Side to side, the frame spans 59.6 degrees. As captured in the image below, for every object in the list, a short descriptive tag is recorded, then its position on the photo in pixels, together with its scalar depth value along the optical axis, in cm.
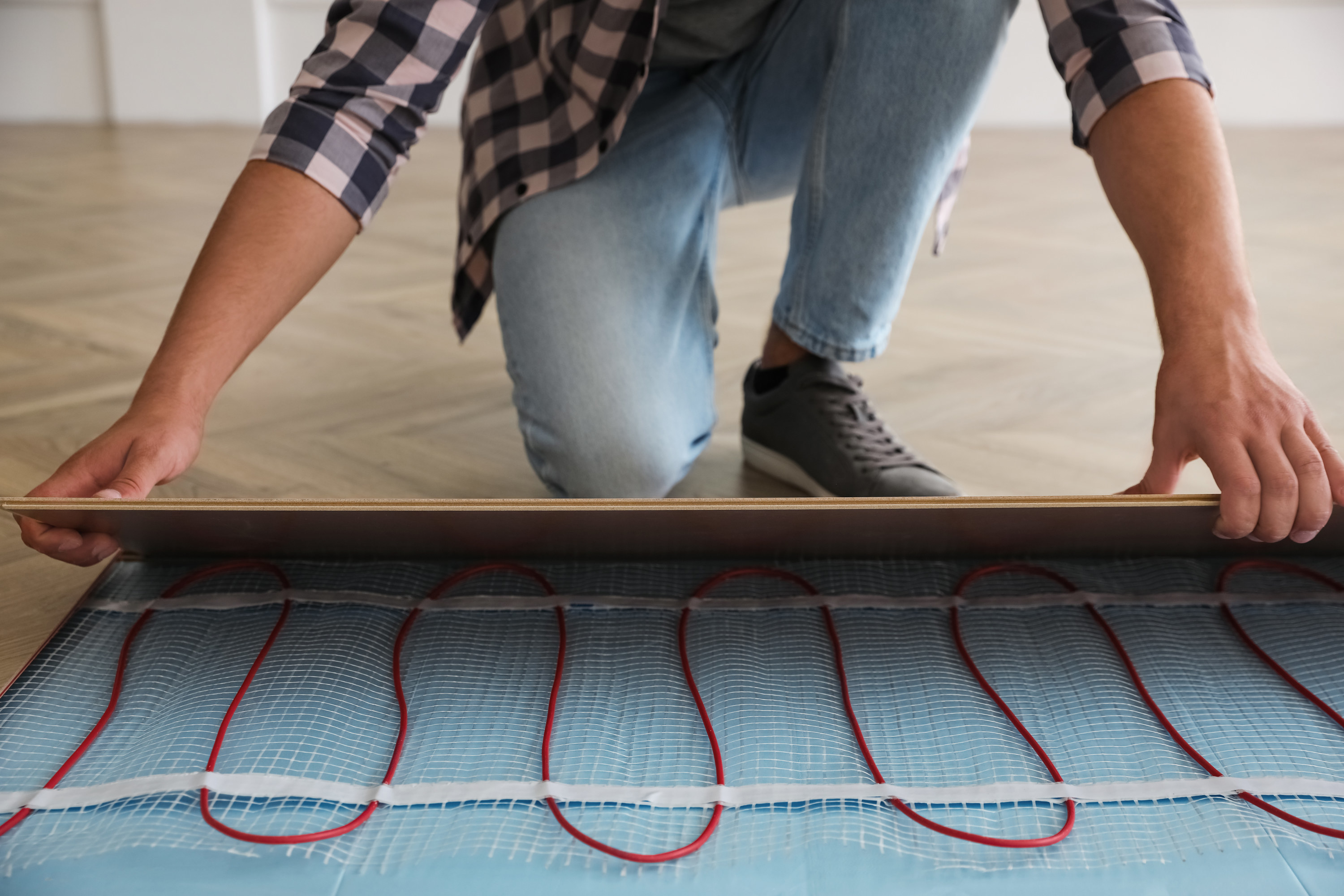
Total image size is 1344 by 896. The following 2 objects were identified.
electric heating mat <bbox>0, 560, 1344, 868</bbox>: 57
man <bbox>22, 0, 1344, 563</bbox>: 71
